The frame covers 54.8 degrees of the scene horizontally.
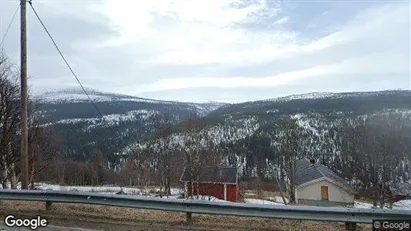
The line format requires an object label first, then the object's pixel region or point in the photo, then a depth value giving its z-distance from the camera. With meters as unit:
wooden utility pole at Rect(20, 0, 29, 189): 11.62
